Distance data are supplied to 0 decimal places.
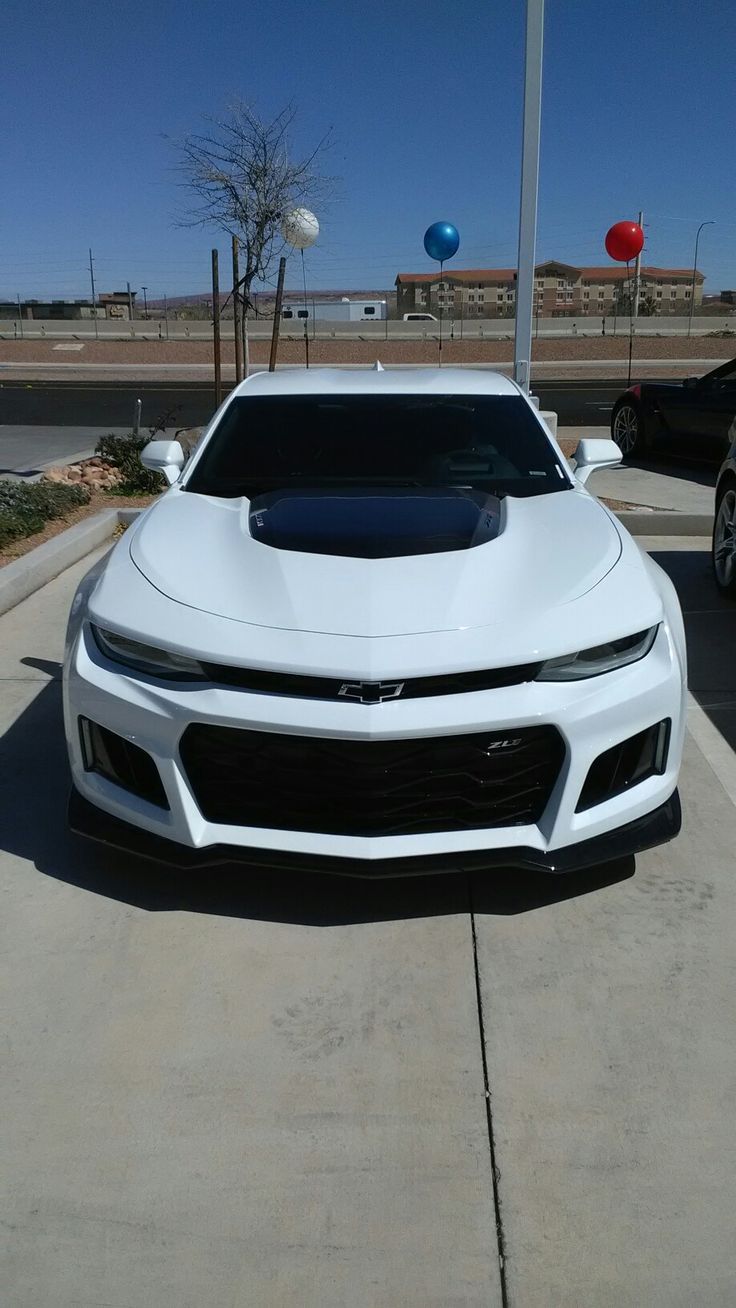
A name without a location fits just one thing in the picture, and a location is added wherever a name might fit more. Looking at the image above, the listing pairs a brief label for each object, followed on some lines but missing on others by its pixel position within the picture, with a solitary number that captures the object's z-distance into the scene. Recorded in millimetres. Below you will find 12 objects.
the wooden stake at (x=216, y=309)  12031
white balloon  15414
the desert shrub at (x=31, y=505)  7500
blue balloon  34625
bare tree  14609
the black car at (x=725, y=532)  6371
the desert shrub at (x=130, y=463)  9398
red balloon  29281
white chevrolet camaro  2859
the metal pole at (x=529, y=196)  8805
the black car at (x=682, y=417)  11000
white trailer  66750
